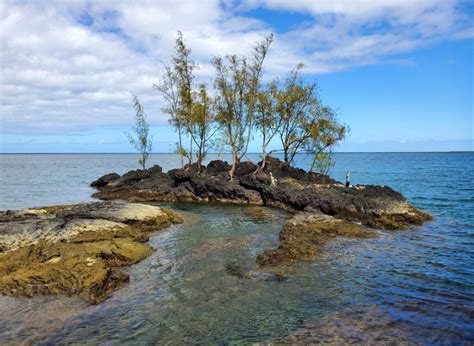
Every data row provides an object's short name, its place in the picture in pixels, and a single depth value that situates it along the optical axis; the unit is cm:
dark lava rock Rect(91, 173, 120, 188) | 5527
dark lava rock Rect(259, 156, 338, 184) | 4462
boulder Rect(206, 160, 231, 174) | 5106
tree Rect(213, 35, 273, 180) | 4562
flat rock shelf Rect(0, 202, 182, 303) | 1302
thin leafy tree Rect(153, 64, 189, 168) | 5059
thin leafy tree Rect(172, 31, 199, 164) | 4941
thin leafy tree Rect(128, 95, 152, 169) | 6069
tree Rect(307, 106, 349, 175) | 4434
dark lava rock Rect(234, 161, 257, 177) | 4906
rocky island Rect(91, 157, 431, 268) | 2034
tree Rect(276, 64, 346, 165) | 4650
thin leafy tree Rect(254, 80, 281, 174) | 4684
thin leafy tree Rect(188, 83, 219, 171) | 4862
